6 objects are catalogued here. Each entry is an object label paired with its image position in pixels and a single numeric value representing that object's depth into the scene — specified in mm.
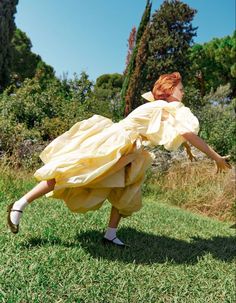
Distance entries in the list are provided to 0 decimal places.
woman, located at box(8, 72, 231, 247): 3316
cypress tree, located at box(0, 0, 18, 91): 14945
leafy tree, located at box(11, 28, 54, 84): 30828
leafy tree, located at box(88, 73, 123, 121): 10812
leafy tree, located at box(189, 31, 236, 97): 35750
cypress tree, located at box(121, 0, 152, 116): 15891
